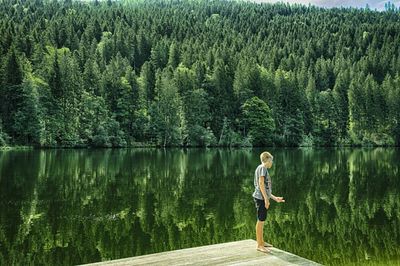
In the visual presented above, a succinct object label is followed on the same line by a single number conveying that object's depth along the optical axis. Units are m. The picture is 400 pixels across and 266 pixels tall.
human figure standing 10.90
